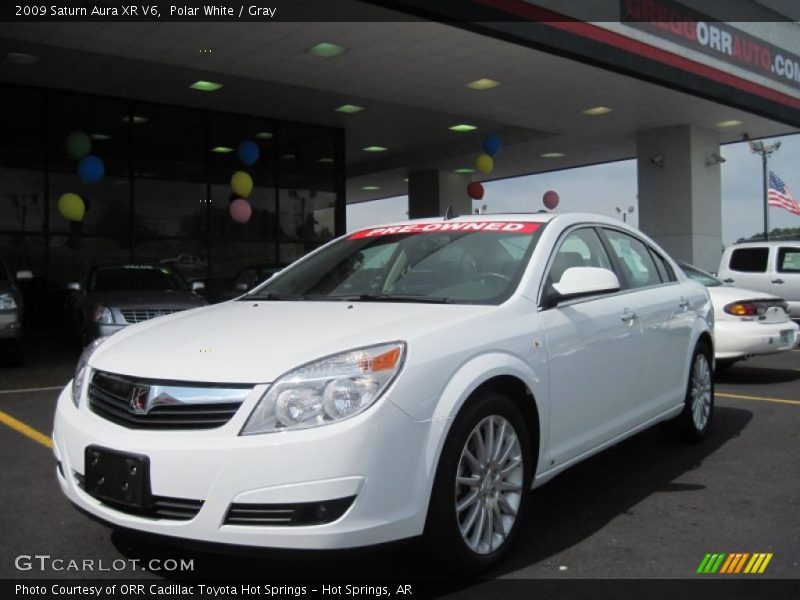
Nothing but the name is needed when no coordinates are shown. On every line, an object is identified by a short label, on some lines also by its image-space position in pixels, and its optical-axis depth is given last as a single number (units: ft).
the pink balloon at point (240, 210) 55.42
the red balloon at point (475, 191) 73.10
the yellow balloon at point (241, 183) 54.54
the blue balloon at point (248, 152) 55.36
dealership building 37.47
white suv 42.68
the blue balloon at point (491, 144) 61.31
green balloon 48.01
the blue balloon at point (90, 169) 47.73
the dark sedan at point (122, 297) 32.45
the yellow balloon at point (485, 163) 61.36
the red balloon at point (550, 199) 63.67
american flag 69.51
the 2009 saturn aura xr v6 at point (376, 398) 8.84
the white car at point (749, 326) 26.61
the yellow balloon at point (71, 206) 47.29
